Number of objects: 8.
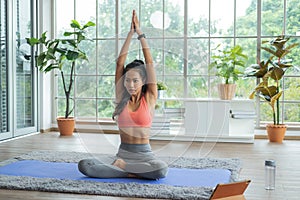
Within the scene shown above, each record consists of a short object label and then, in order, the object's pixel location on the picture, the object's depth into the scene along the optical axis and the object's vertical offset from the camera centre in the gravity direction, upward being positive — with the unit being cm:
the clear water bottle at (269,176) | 292 -61
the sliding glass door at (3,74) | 503 +18
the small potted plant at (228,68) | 525 +27
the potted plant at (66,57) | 546 +42
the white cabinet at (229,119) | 501 -36
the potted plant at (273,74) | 506 +19
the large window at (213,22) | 559 +94
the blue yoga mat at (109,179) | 302 -65
